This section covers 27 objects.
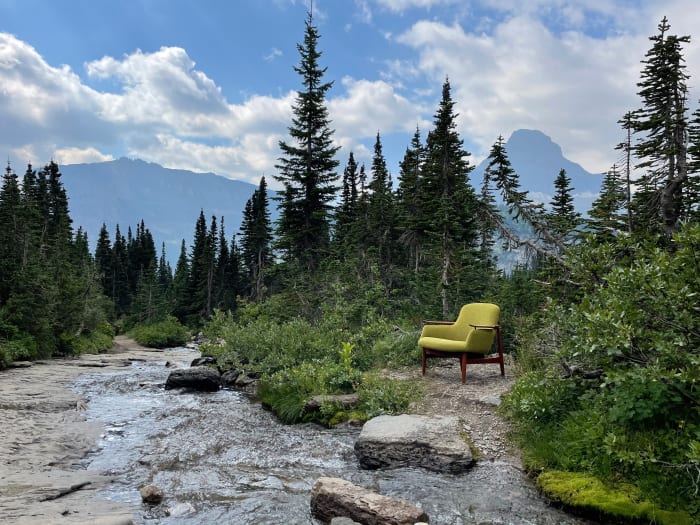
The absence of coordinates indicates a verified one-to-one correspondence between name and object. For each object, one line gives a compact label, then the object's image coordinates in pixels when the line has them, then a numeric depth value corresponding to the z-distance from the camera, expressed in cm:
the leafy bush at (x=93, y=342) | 2807
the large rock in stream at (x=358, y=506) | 409
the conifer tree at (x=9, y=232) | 2264
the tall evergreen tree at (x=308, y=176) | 2309
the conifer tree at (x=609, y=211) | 1108
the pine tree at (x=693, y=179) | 1132
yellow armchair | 829
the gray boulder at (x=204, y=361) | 1869
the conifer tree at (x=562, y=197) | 2762
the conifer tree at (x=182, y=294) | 5706
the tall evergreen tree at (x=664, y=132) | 1120
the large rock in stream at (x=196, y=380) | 1266
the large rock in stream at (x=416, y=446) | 561
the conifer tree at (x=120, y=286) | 6575
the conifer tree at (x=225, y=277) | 5600
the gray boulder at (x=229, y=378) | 1342
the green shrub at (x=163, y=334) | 4208
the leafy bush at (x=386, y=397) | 758
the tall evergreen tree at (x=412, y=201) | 2430
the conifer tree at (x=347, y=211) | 2951
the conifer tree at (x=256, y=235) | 4934
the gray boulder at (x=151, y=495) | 481
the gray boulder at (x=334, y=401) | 834
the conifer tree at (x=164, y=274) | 7590
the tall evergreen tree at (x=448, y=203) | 1555
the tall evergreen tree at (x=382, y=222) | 2995
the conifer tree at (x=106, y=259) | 6494
